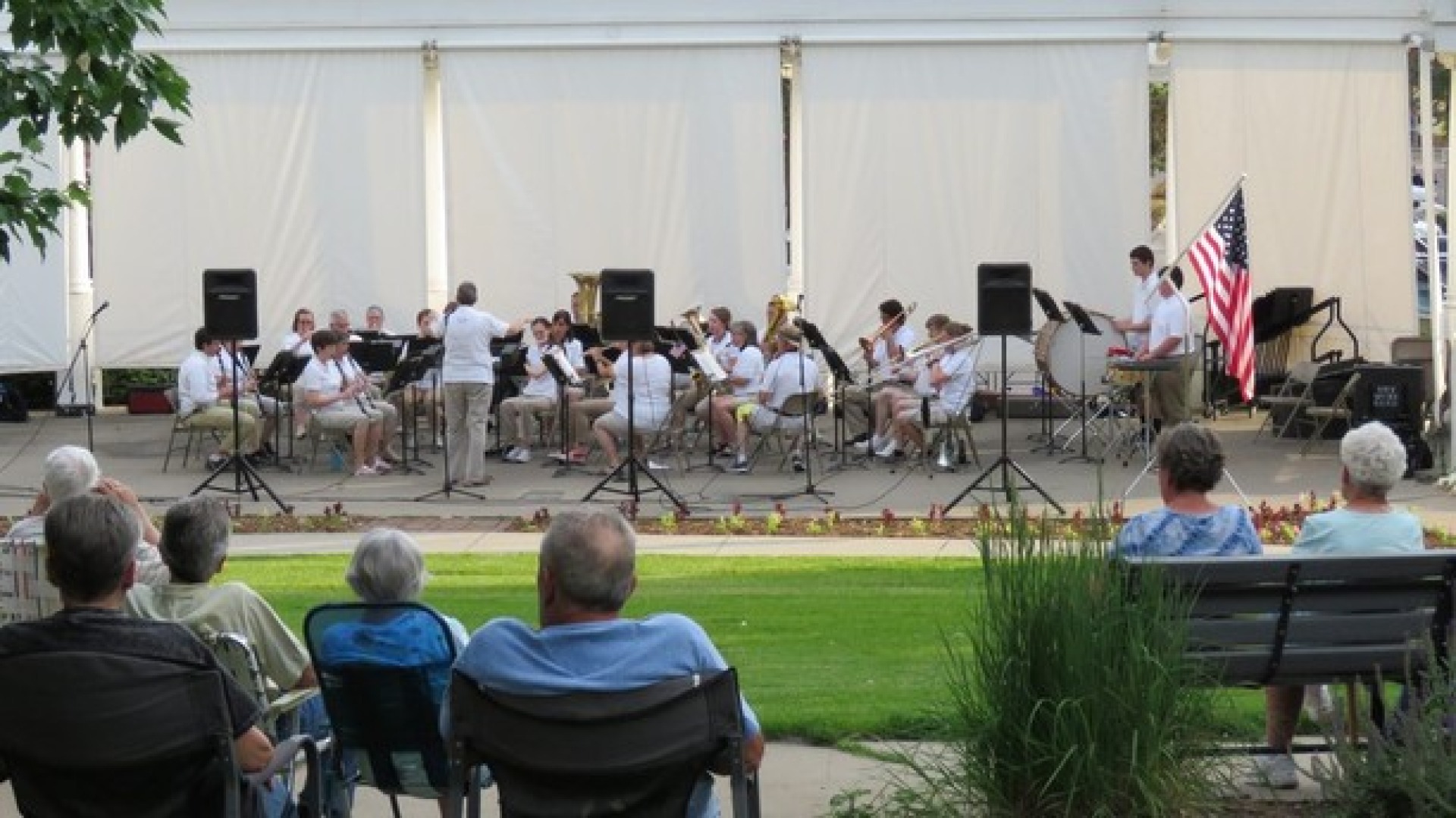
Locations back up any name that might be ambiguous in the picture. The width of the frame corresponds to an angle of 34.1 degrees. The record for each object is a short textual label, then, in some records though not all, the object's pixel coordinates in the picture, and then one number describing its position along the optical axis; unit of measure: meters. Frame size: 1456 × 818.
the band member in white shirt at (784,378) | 22.03
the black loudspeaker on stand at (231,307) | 20.17
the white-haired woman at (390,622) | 6.93
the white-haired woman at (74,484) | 8.62
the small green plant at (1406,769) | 6.27
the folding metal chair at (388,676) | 6.92
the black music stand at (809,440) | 20.72
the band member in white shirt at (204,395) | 22.28
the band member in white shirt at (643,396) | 22.08
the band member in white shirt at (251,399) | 22.94
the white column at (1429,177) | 23.36
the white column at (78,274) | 27.27
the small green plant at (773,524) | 18.47
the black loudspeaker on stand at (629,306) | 19.91
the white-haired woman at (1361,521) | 8.24
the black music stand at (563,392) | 22.47
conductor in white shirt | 21.50
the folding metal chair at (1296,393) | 23.47
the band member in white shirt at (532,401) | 23.67
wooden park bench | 7.70
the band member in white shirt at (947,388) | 22.23
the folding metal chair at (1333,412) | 22.09
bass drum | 22.84
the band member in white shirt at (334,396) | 22.42
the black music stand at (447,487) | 20.81
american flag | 20.70
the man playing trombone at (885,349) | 23.81
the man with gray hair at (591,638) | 5.98
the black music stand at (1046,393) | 22.56
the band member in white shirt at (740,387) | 22.80
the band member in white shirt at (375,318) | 25.62
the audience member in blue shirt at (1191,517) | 8.20
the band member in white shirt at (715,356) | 23.28
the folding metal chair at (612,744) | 5.84
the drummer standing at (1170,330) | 21.72
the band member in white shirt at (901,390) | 22.73
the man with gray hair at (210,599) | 7.20
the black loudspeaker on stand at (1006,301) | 19.02
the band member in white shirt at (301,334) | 24.05
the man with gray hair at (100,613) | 5.97
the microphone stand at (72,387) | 25.67
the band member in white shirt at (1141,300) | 22.75
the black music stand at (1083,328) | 21.89
